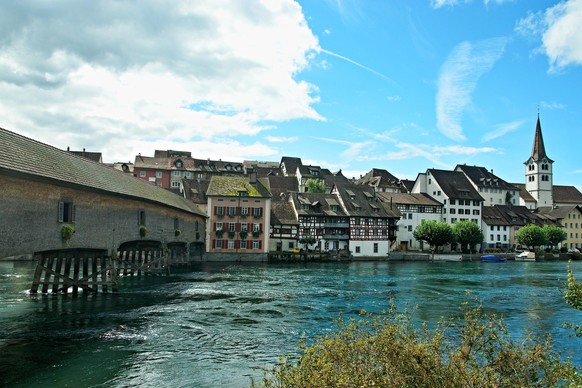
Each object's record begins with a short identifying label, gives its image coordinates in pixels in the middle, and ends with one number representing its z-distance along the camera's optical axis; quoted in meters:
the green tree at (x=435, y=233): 71.94
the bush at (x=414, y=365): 6.80
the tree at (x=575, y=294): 8.05
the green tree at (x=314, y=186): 87.56
